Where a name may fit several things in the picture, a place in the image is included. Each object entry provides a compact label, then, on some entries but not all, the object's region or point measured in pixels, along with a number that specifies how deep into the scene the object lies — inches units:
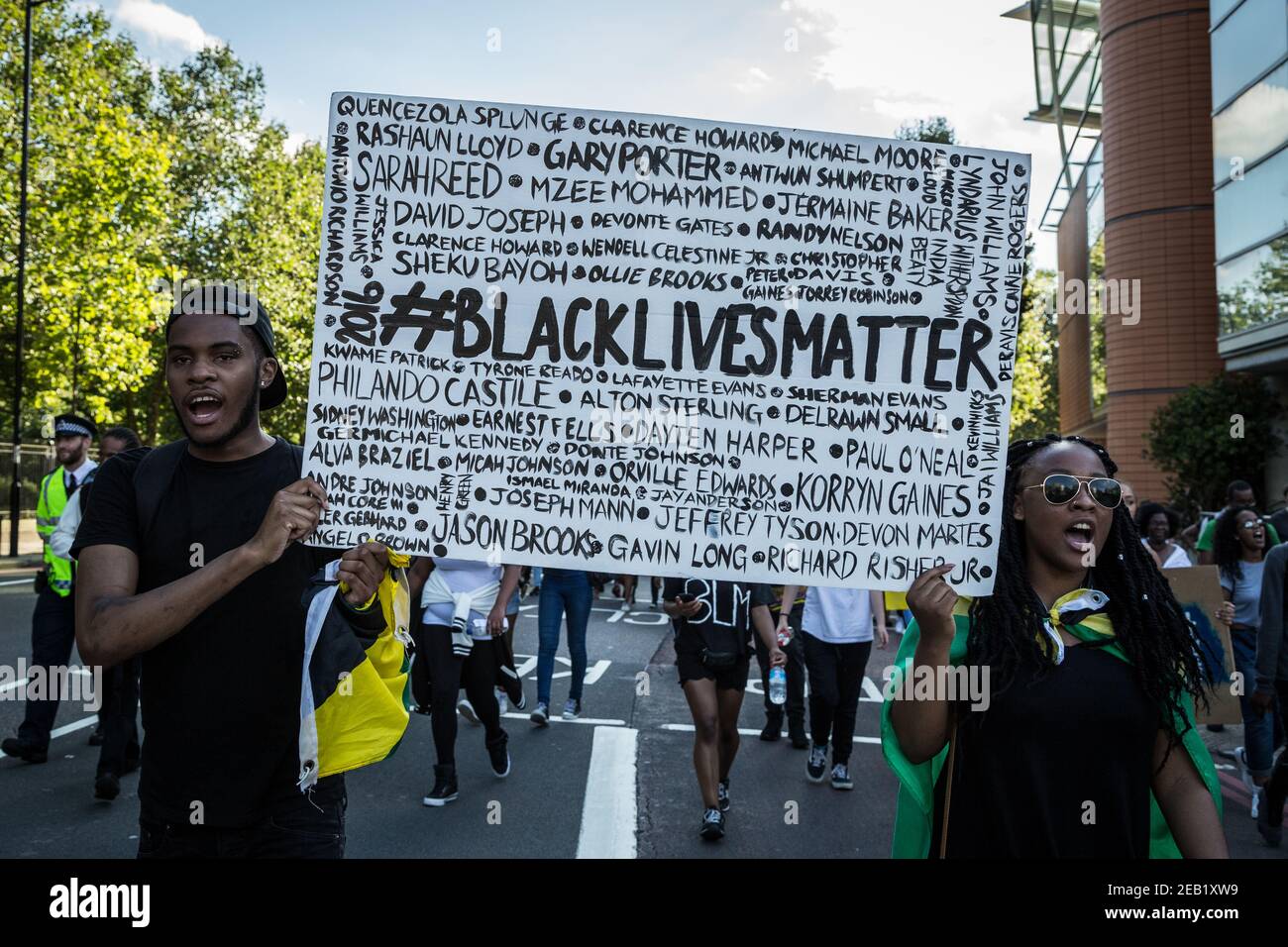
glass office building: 701.9
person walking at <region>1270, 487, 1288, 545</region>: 324.4
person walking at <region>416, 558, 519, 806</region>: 250.8
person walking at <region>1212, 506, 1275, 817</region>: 297.1
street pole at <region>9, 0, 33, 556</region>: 783.7
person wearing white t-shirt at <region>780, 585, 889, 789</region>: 270.1
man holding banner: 95.7
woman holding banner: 96.0
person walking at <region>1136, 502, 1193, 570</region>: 313.1
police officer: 254.2
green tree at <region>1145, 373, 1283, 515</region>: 765.9
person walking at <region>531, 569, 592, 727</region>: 334.0
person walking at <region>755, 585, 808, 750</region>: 317.4
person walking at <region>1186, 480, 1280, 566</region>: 373.1
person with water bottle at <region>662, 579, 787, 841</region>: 223.9
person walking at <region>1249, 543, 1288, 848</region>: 217.0
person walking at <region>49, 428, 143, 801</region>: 225.3
